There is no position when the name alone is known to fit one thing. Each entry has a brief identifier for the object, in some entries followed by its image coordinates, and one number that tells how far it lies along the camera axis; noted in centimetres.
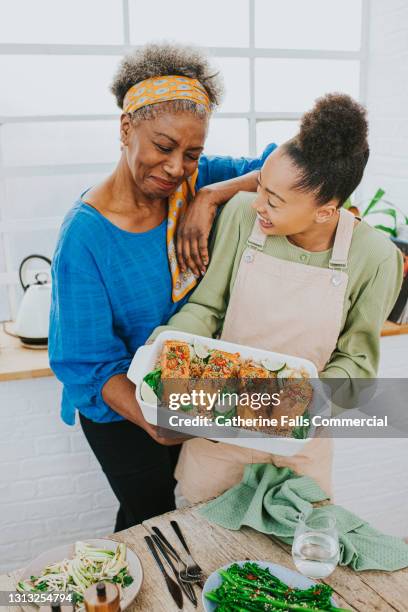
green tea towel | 118
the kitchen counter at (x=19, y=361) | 215
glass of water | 110
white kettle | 227
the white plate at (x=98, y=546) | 106
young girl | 141
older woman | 137
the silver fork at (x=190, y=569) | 113
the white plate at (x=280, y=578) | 107
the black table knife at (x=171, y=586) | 108
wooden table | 108
